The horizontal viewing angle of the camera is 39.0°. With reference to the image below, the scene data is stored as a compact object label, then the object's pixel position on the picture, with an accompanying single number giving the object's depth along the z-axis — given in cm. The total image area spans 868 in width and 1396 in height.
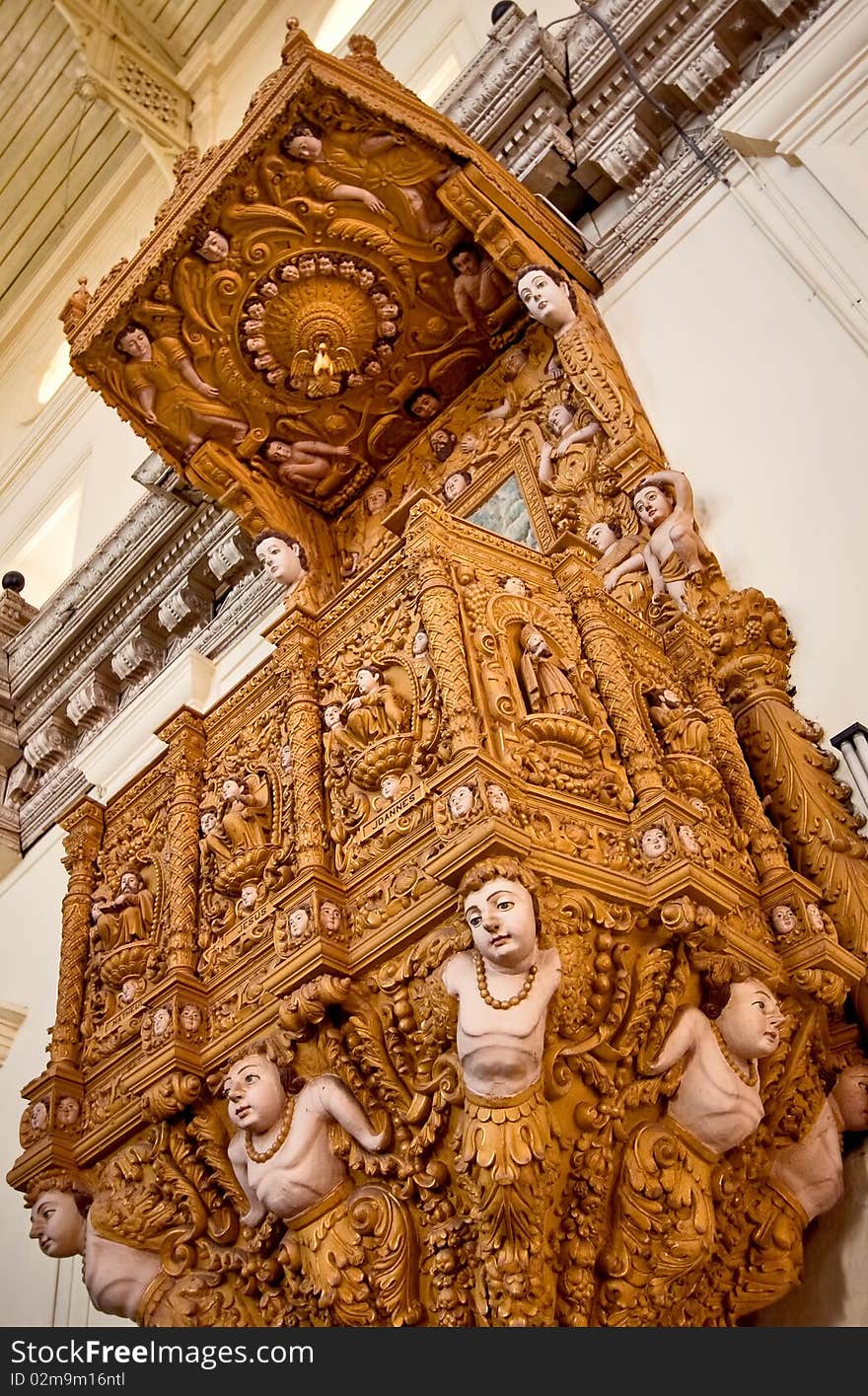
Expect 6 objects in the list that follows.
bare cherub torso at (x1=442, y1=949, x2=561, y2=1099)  295
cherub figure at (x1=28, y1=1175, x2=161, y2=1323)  380
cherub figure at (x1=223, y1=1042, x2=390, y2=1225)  339
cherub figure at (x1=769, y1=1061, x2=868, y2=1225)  348
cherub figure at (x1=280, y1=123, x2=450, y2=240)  625
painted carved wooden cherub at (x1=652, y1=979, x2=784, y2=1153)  326
